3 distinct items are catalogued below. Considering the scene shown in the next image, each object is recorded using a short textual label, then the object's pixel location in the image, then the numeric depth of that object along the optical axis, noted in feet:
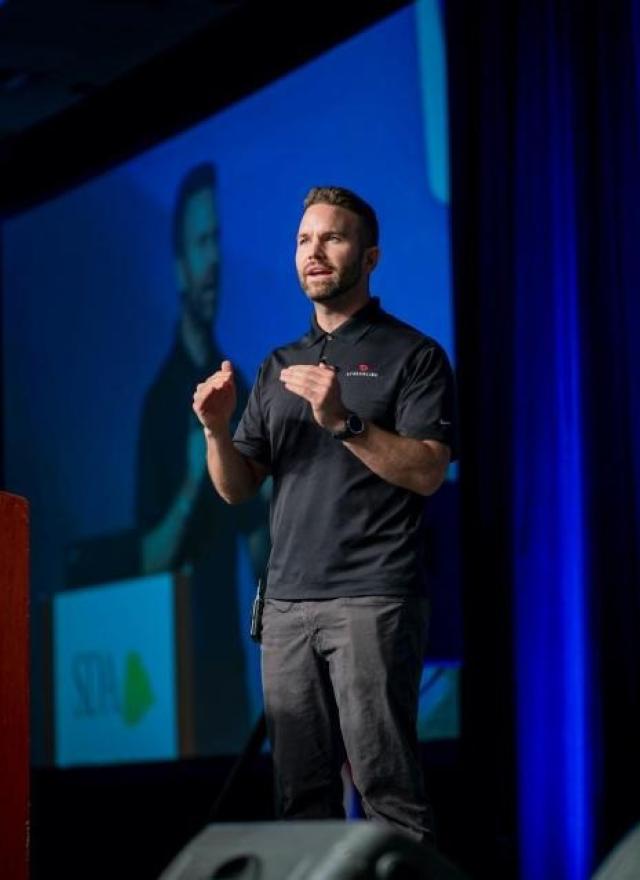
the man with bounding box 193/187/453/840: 23.65
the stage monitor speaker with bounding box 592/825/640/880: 20.32
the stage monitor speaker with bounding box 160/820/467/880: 20.34
